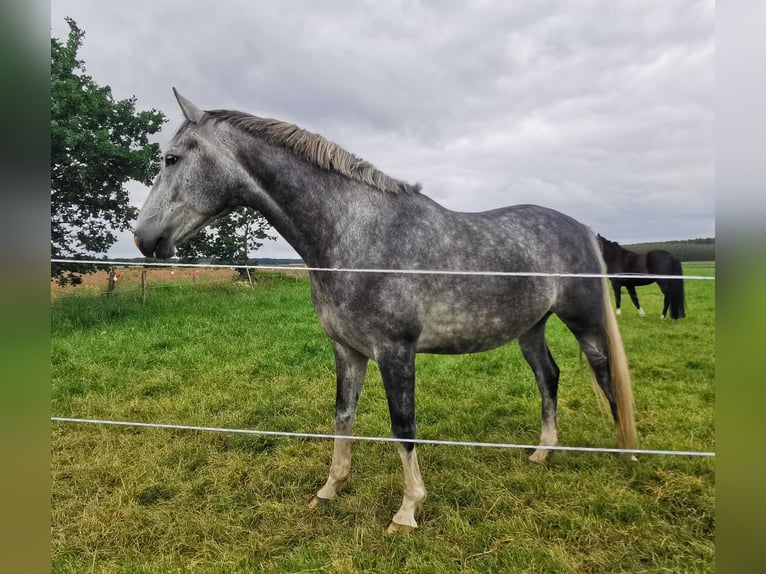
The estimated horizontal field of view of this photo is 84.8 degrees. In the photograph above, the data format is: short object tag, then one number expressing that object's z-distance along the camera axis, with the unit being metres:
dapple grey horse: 2.17
